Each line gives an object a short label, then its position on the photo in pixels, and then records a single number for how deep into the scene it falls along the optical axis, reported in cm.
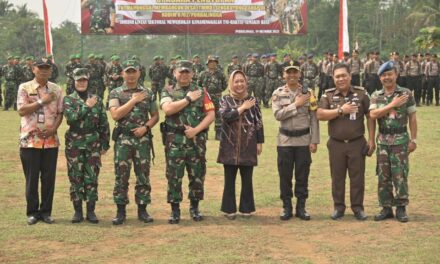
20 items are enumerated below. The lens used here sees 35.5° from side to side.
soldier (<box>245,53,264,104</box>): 2208
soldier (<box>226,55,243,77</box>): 2119
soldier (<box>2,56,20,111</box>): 2227
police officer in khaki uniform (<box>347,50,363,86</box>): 2243
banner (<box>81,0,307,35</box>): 2581
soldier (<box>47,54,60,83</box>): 2035
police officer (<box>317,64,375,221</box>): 710
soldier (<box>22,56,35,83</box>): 2188
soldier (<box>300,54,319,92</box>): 2206
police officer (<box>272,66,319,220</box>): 714
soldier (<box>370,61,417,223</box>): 699
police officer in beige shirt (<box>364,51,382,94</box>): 2177
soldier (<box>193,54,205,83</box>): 1978
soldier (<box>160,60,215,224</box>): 690
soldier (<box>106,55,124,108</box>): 1922
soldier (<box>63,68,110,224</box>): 689
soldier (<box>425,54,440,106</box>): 2228
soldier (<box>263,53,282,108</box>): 2214
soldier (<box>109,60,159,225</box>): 685
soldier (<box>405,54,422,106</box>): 2247
